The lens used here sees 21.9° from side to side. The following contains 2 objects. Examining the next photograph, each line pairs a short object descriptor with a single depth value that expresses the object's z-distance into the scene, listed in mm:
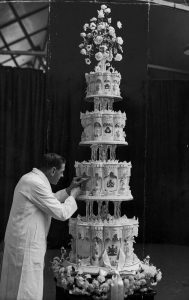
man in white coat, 4281
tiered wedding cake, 4773
